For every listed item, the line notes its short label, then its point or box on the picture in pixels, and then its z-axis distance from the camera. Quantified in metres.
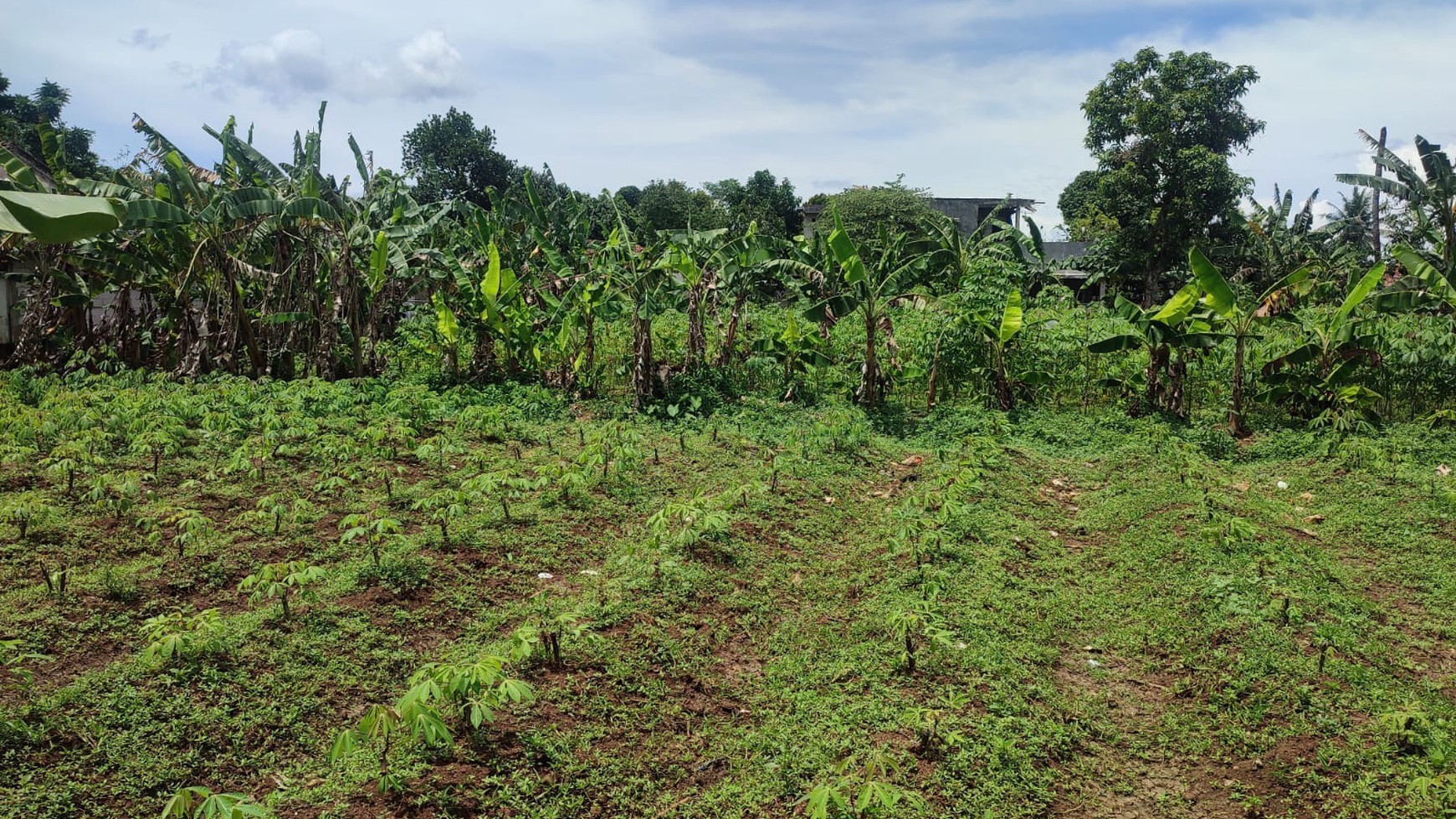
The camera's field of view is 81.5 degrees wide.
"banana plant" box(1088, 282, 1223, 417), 10.62
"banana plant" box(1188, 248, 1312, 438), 10.14
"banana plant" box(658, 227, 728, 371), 12.32
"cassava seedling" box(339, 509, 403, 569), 5.29
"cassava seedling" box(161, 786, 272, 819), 2.78
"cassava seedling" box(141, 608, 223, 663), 4.11
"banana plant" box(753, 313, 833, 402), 12.30
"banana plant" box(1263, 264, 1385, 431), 10.16
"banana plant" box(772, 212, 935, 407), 11.20
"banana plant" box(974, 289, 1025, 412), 11.05
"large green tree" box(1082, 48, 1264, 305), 25.94
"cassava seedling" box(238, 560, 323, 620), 4.64
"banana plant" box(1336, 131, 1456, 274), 12.28
